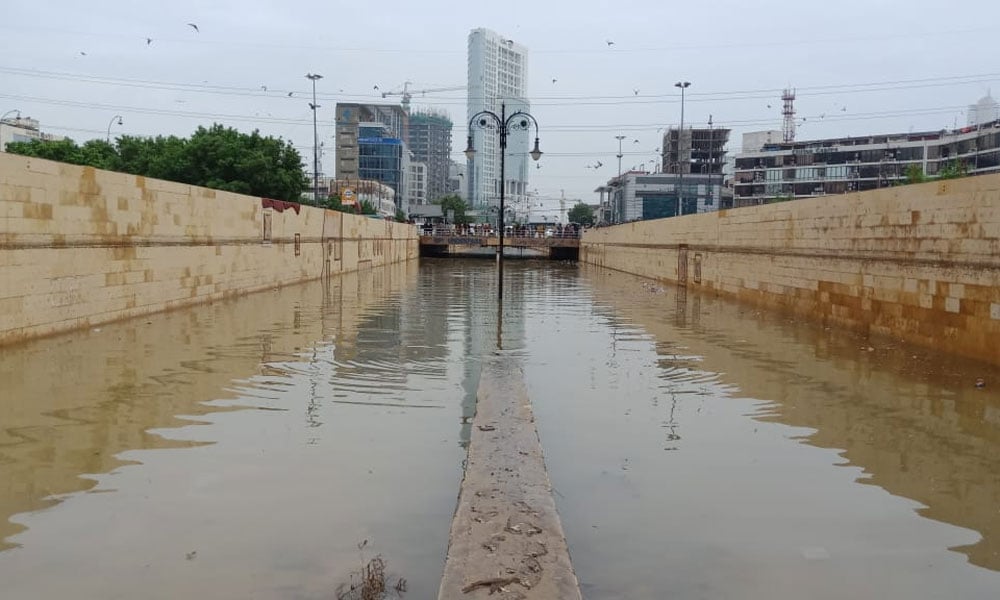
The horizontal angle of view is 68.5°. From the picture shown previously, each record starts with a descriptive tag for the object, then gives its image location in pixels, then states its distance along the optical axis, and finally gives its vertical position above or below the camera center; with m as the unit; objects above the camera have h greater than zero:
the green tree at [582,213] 146.38 +7.14
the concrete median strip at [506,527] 3.38 -1.54
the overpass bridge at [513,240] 62.78 +0.59
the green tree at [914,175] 54.28 +6.01
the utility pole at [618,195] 110.31 +8.30
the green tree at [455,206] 115.89 +6.38
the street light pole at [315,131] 53.78 +8.70
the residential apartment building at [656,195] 103.42 +7.87
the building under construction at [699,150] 117.44 +15.93
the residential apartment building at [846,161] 81.25 +11.10
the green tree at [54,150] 44.08 +5.59
